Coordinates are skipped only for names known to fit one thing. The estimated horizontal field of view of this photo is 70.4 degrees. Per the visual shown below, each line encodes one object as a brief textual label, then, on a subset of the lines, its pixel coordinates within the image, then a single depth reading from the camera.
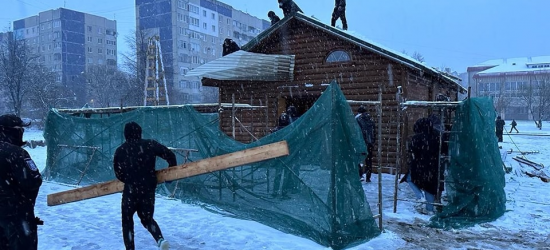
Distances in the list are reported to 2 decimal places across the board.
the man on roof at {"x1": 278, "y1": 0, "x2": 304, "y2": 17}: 13.10
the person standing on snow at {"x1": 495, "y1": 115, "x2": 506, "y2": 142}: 20.12
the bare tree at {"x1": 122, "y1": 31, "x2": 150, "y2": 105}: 36.63
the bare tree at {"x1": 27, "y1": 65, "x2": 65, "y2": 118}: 33.69
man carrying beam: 4.43
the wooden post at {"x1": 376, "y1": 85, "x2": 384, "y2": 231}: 5.73
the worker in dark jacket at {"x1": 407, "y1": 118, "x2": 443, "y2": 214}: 6.58
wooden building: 11.23
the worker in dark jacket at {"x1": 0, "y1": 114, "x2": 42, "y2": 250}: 3.50
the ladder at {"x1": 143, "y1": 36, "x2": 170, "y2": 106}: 28.02
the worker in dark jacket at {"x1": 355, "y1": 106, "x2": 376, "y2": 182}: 9.08
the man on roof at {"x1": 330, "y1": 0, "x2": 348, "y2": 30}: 13.09
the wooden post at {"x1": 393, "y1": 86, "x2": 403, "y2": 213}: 6.91
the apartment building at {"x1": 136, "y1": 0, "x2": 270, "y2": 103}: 56.97
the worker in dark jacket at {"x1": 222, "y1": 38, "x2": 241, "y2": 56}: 14.00
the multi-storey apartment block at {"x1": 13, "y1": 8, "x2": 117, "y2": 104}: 65.56
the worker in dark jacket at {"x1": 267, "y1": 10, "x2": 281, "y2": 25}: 14.12
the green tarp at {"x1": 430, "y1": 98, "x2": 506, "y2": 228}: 6.41
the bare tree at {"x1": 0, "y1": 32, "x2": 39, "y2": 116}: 29.59
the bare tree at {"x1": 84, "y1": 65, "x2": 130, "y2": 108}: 49.99
